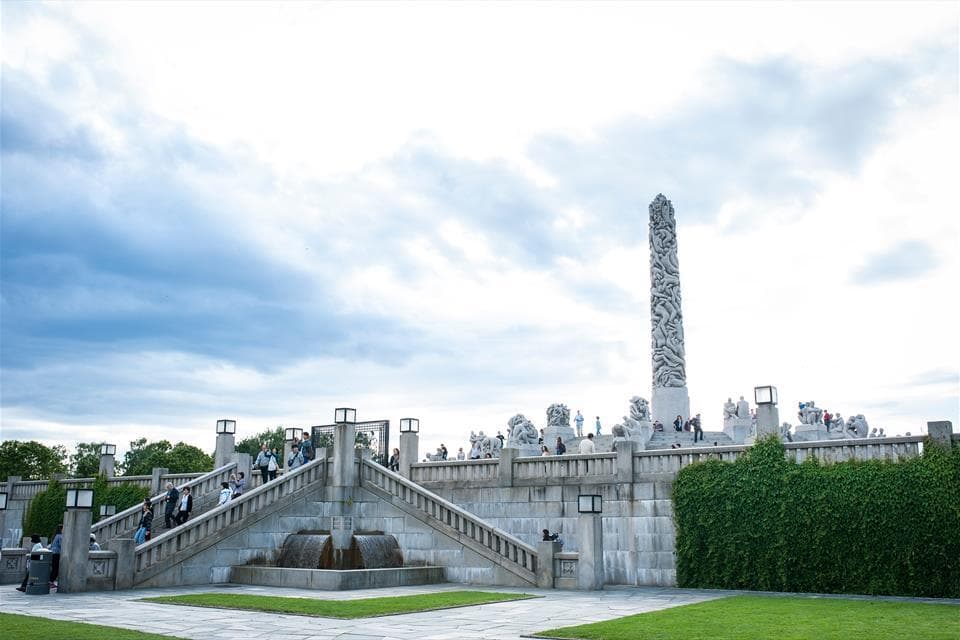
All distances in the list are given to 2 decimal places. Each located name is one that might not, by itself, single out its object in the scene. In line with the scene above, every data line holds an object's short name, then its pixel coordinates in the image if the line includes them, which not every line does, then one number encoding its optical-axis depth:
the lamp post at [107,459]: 41.53
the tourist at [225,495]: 27.69
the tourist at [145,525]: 25.28
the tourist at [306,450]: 31.44
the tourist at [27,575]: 21.23
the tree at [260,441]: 107.38
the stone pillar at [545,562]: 23.83
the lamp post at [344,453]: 29.00
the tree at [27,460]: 73.75
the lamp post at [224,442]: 34.09
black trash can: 20.80
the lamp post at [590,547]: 23.28
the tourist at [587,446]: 32.80
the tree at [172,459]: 85.06
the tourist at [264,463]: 30.61
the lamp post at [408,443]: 32.03
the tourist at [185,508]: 26.61
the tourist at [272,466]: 30.56
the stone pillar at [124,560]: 22.20
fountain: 23.06
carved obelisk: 51.53
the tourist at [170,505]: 27.53
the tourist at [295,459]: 31.08
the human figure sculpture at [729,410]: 48.50
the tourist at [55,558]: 21.64
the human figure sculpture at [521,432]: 41.44
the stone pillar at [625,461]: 26.84
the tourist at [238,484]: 29.05
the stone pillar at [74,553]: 21.33
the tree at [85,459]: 85.44
